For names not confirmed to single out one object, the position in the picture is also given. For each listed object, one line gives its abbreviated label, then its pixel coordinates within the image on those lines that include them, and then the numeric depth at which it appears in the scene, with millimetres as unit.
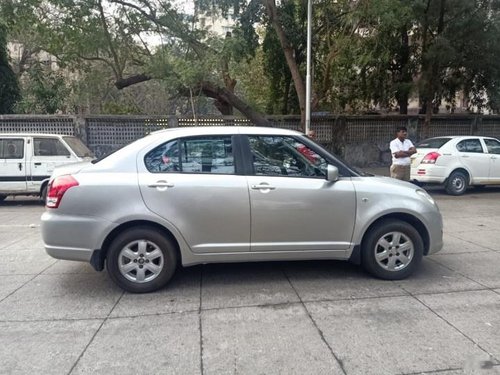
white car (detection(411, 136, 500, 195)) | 10695
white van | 9609
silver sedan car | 4070
